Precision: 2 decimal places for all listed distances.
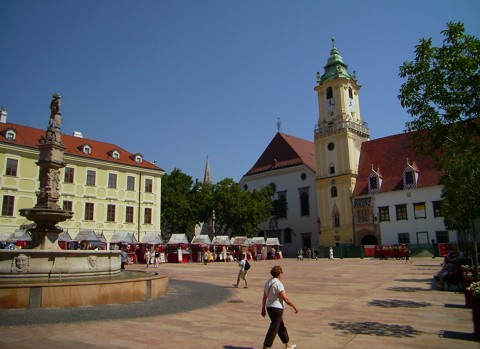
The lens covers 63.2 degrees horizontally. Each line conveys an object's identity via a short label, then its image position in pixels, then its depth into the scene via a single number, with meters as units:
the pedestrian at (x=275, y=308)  6.09
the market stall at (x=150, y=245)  36.12
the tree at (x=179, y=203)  51.91
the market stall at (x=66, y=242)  31.23
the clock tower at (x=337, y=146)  51.94
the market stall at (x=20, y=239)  29.27
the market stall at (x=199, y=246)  39.81
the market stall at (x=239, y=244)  44.41
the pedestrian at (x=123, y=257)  18.53
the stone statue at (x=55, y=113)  15.04
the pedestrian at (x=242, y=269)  15.74
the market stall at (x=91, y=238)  31.80
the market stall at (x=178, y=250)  37.06
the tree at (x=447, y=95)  8.60
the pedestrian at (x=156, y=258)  29.27
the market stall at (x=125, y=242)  34.91
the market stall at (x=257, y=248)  46.02
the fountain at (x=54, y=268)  9.34
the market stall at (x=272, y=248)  47.81
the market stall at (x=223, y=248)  41.72
